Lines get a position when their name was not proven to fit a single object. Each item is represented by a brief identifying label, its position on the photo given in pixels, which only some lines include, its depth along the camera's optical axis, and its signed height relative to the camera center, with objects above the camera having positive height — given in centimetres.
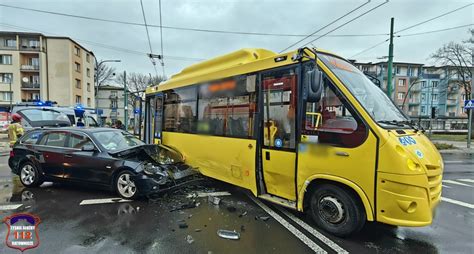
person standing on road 880 -65
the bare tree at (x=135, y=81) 5375 +742
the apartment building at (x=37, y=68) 3947 +725
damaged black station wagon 523 -111
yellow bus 316 -39
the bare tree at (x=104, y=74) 5453 +883
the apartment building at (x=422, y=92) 6169 +746
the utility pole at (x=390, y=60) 1235 +310
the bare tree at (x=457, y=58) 3106 +817
